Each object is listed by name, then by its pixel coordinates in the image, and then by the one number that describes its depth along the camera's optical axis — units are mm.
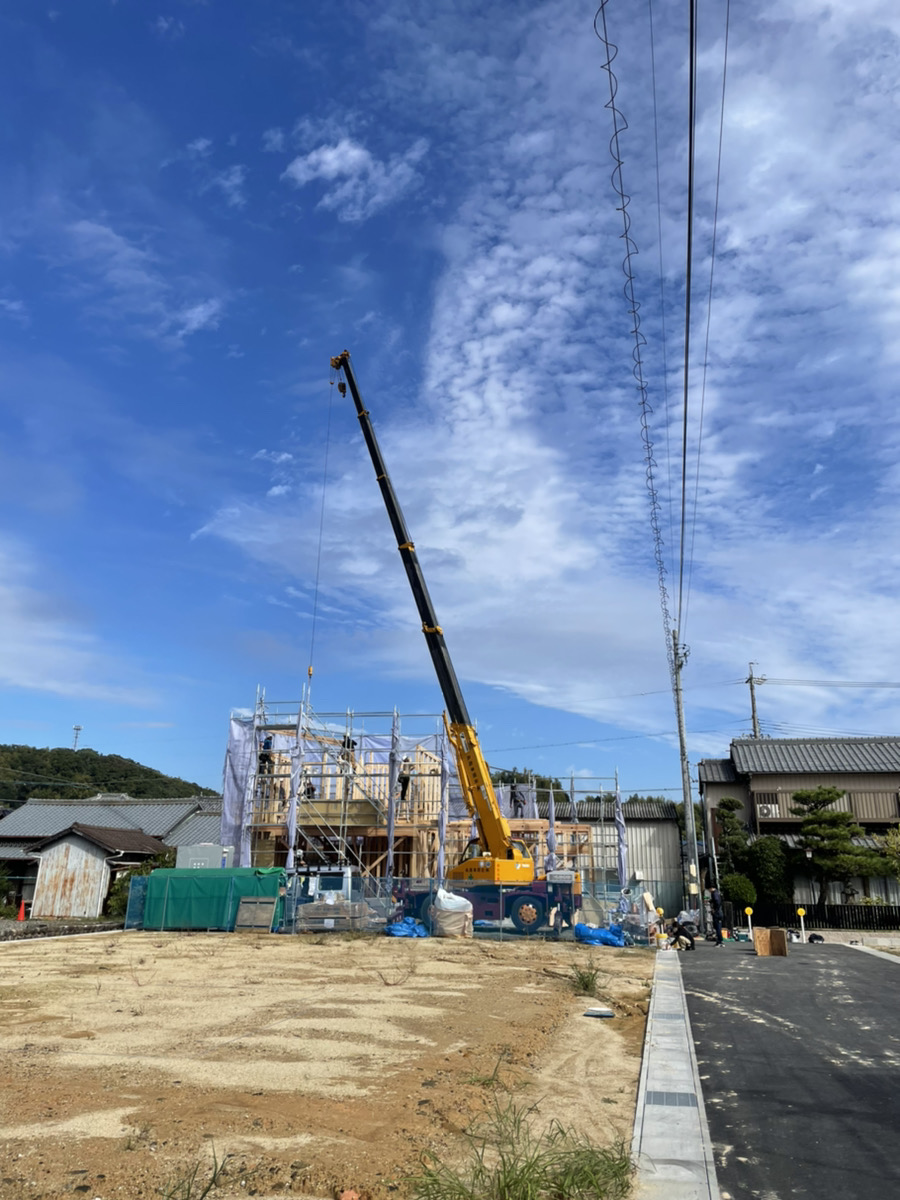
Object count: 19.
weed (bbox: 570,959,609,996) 14859
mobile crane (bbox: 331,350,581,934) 24953
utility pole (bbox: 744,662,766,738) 61625
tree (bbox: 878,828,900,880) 34312
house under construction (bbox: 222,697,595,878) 34031
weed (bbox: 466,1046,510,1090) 8000
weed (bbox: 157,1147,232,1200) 5043
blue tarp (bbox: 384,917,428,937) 24891
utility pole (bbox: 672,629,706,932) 27797
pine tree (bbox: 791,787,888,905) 34750
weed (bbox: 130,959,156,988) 15162
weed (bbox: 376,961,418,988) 15560
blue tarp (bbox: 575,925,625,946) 24078
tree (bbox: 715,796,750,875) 38656
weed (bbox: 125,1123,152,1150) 6090
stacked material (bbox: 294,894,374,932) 25703
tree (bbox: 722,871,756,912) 36000
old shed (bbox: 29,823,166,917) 36188
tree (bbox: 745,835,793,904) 36938
